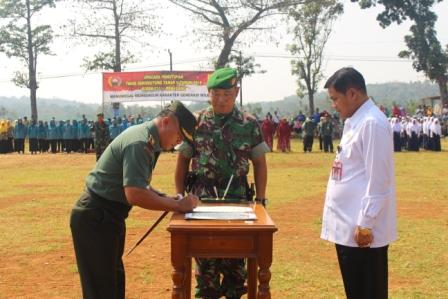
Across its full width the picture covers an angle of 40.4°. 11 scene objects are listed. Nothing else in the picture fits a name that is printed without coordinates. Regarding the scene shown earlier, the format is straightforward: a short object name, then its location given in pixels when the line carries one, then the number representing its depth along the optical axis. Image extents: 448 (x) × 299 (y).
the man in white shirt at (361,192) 3.58
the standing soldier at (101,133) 22.02
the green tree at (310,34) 43.50
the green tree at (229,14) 38.91
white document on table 3.60
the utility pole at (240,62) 41.53
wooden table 3.37
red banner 30.03
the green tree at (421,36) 42.62
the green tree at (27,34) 43.03
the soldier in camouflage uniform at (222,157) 4.45
